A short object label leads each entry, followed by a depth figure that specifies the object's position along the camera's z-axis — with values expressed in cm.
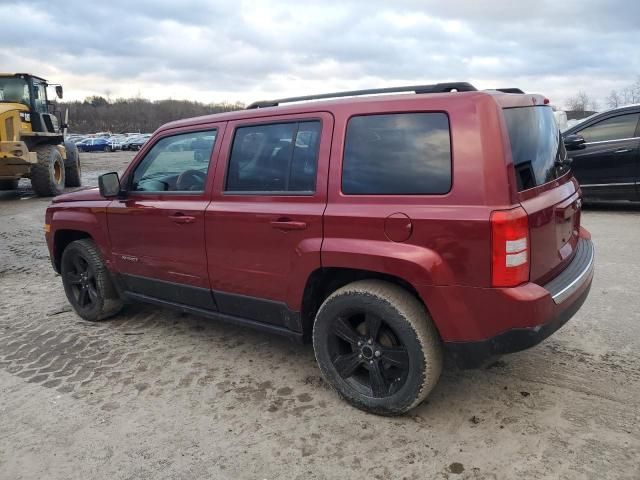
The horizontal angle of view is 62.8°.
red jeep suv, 258
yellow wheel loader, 1243
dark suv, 808
